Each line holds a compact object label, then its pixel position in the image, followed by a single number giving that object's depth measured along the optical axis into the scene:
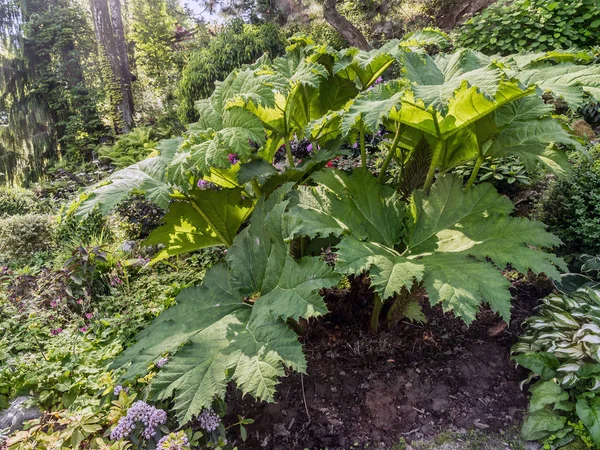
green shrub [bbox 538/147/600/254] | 2.14
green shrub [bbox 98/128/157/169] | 7.01
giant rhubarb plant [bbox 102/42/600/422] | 1.31
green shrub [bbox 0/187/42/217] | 5.47
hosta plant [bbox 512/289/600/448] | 1.47
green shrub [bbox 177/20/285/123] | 7.00
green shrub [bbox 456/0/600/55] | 5.07
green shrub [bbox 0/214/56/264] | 3.92
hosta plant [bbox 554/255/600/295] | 1.93
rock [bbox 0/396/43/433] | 1.72
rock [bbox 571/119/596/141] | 3.10
